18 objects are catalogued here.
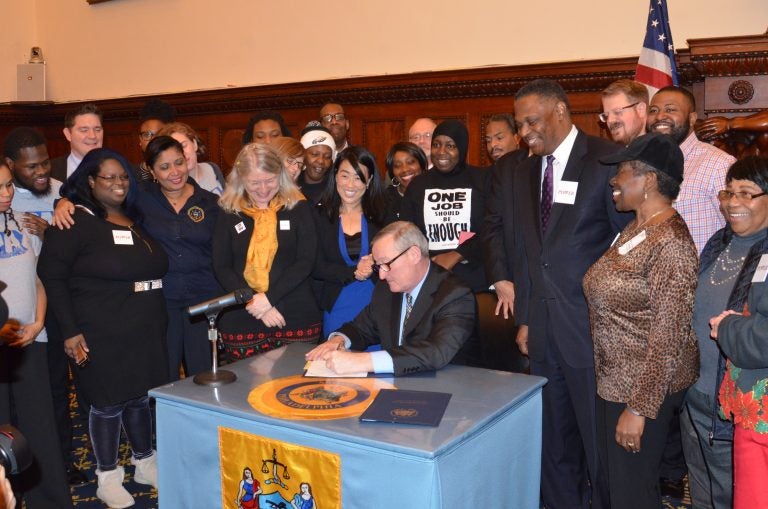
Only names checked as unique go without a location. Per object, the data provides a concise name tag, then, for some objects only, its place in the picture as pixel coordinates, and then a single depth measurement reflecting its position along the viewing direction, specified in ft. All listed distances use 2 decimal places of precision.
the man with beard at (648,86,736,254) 10.85
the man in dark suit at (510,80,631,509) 9.66
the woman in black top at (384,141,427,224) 14.92
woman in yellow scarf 11.94
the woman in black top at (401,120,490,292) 12.63
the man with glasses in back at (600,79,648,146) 12.75
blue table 6.89
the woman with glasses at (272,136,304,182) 14.07
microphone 8.98
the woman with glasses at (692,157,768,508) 7.67
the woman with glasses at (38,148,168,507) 11.34
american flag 15.93
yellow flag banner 7.41
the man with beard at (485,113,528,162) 15.10
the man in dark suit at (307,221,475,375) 8.94
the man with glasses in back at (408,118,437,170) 16.31
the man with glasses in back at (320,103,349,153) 18.16
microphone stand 8.89
